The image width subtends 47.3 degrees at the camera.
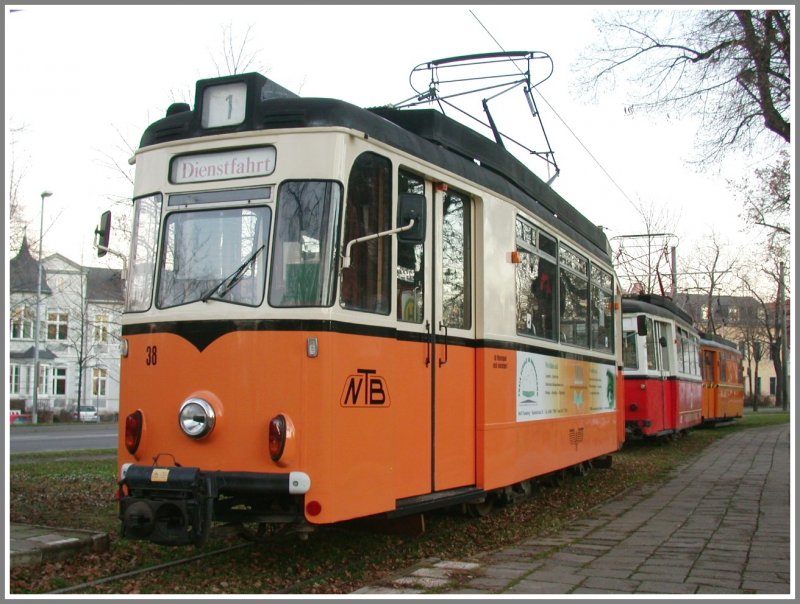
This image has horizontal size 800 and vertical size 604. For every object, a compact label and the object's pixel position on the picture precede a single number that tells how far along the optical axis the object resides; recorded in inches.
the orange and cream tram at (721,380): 1171.3
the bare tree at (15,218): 834.8
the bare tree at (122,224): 618.5
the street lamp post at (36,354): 1186.0
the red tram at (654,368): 778.8
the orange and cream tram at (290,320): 240.1
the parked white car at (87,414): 1852.5
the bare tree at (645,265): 1429.6
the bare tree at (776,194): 625.6
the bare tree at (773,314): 1609.0
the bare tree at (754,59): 462.6
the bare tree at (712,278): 1793.6
